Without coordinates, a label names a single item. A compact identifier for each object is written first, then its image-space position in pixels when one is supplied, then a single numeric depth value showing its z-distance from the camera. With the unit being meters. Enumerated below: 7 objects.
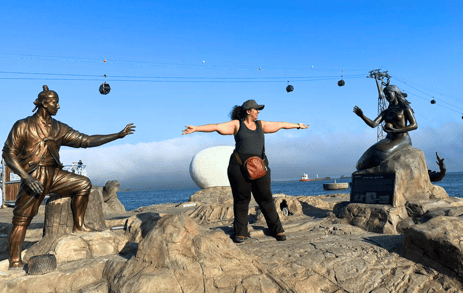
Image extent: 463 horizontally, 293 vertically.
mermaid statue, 7.37
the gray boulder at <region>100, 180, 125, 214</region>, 15.28
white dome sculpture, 26.38
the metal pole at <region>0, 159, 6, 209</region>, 18.41
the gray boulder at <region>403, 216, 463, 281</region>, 3.80
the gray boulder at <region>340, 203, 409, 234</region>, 6.03
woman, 4.48
